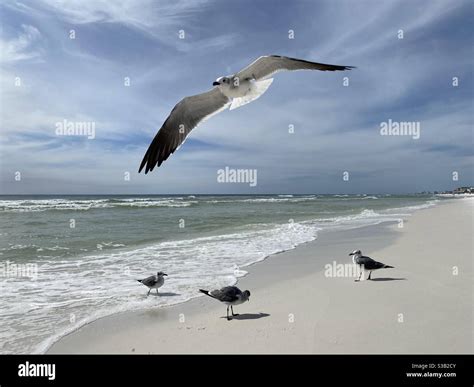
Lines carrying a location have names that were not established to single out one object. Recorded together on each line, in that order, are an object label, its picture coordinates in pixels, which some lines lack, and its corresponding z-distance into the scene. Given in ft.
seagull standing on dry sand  18.07
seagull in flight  13.82
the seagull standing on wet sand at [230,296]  13.50
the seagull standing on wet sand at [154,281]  16.51
